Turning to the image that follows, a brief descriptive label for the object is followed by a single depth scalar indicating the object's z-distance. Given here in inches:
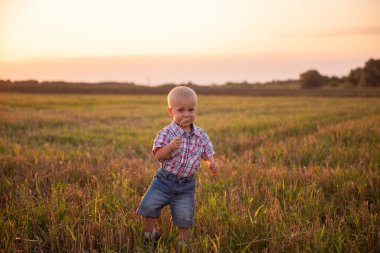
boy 117.3
